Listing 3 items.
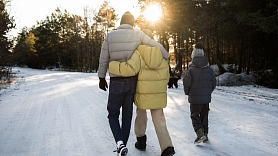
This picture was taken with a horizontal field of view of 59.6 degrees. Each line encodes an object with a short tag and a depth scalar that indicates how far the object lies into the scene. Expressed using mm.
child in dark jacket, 4164
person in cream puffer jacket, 3314
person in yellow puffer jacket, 3246
